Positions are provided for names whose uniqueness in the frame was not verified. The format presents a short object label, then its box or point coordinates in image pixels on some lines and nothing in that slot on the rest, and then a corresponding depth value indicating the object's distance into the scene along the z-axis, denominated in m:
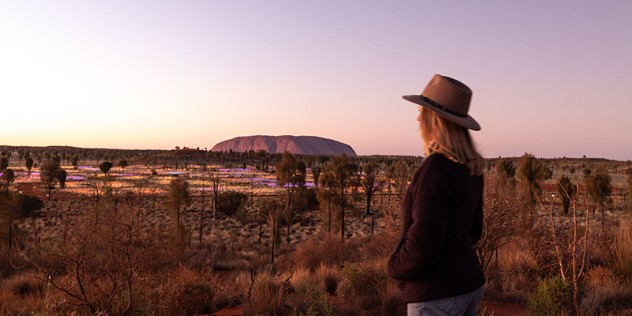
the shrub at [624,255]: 9.10
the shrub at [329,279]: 10.57
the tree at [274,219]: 23.17
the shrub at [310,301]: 6.73
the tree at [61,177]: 50.83
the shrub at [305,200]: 40.47
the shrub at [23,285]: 10.48
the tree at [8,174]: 40.91
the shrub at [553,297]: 6.37
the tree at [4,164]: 55.74
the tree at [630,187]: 27.47
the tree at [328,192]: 30.12
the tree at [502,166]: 27.89
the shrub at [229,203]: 37.75
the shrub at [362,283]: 8.95
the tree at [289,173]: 40.12
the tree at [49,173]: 47.22
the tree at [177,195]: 25.52
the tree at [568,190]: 32.75
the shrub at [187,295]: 7.42
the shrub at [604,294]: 6.84
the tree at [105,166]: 59.12
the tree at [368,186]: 38.25
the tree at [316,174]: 51.28
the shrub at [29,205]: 31.05
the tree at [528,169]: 28.19
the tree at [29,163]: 63.30
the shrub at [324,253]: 16.14
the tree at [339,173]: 32.94
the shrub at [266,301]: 7.20
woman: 1.95
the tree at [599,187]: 32.00
